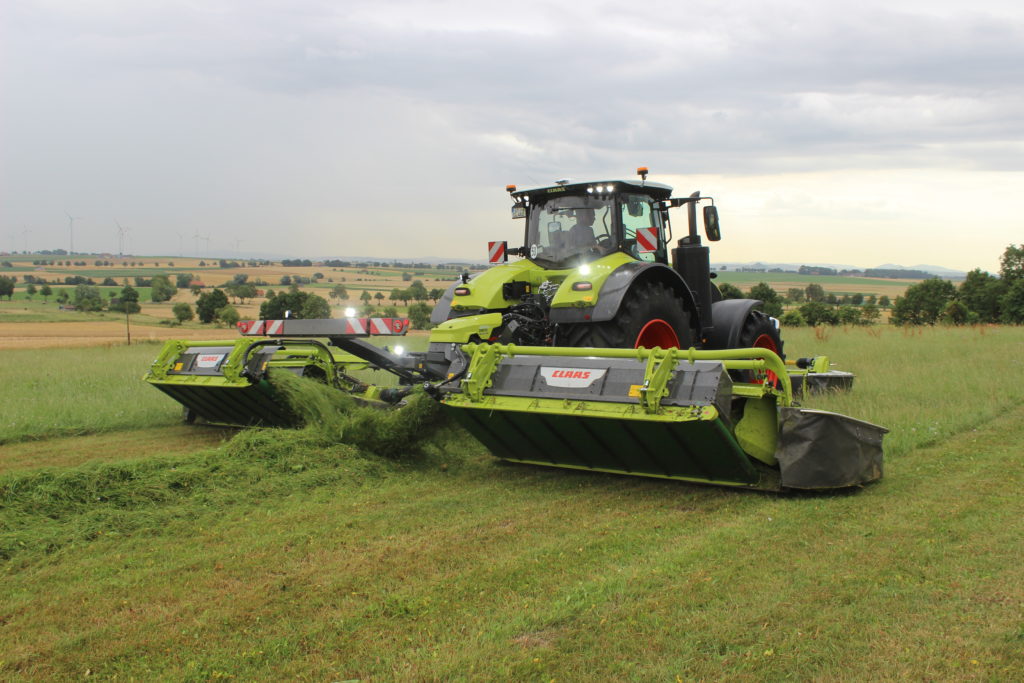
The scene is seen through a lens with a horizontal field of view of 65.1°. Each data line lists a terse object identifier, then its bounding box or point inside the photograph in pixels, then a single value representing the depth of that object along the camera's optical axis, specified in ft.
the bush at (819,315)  93.43
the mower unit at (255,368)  24.38
